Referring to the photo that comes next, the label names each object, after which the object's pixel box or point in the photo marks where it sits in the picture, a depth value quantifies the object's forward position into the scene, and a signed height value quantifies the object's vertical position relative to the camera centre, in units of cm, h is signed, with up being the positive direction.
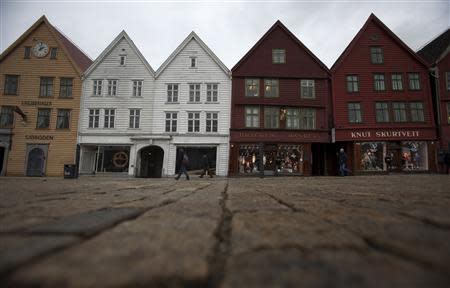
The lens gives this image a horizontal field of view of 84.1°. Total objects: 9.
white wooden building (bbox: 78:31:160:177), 1950 +461
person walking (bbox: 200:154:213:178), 1725 +27
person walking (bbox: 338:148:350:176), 1573 +46
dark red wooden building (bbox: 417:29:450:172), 1880 +622
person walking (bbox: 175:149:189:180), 1273 +21
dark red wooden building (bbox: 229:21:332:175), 1923 +479
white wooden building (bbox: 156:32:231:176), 1934 +502
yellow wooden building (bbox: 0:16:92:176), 1962 +519
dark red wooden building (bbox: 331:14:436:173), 1884 +519
